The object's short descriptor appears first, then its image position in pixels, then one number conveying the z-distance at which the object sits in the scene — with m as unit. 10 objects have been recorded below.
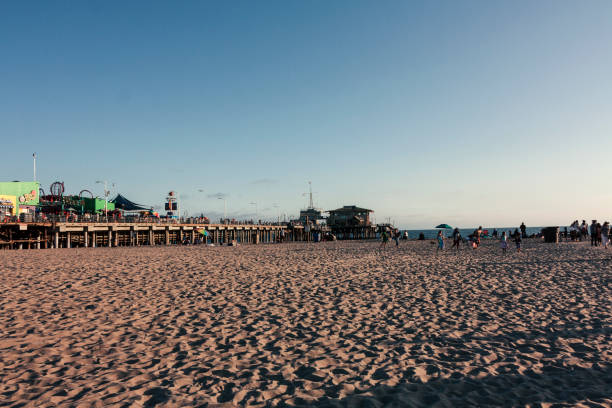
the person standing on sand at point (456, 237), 23.24
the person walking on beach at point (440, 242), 21.72
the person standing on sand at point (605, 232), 19.92
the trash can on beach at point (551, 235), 27.67
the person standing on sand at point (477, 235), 23.77
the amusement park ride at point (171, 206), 49.22
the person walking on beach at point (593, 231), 23.15
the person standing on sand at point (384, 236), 25.53
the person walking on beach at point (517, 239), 18.90
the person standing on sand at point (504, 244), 19.19
